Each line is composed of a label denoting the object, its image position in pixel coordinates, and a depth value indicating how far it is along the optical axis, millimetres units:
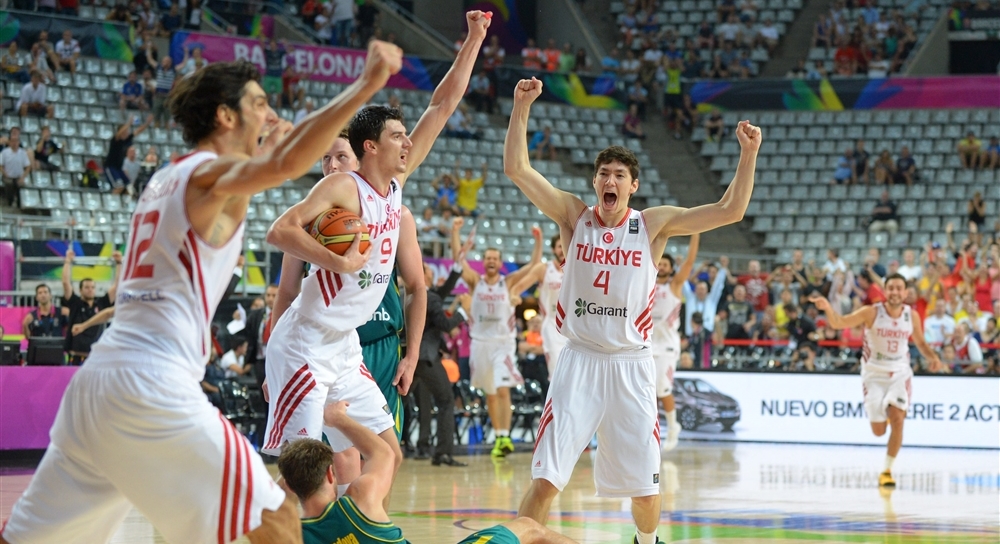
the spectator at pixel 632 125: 29094
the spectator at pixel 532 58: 29375
